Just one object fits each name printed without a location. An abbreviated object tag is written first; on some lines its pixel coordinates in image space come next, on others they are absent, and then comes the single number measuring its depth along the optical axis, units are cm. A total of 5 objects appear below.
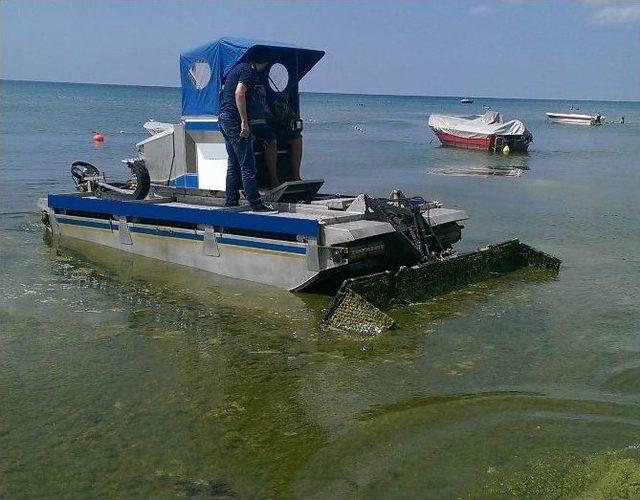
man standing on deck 911
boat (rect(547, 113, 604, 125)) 6850
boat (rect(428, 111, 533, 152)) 3559
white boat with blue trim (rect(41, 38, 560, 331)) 852
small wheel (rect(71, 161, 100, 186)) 1316
